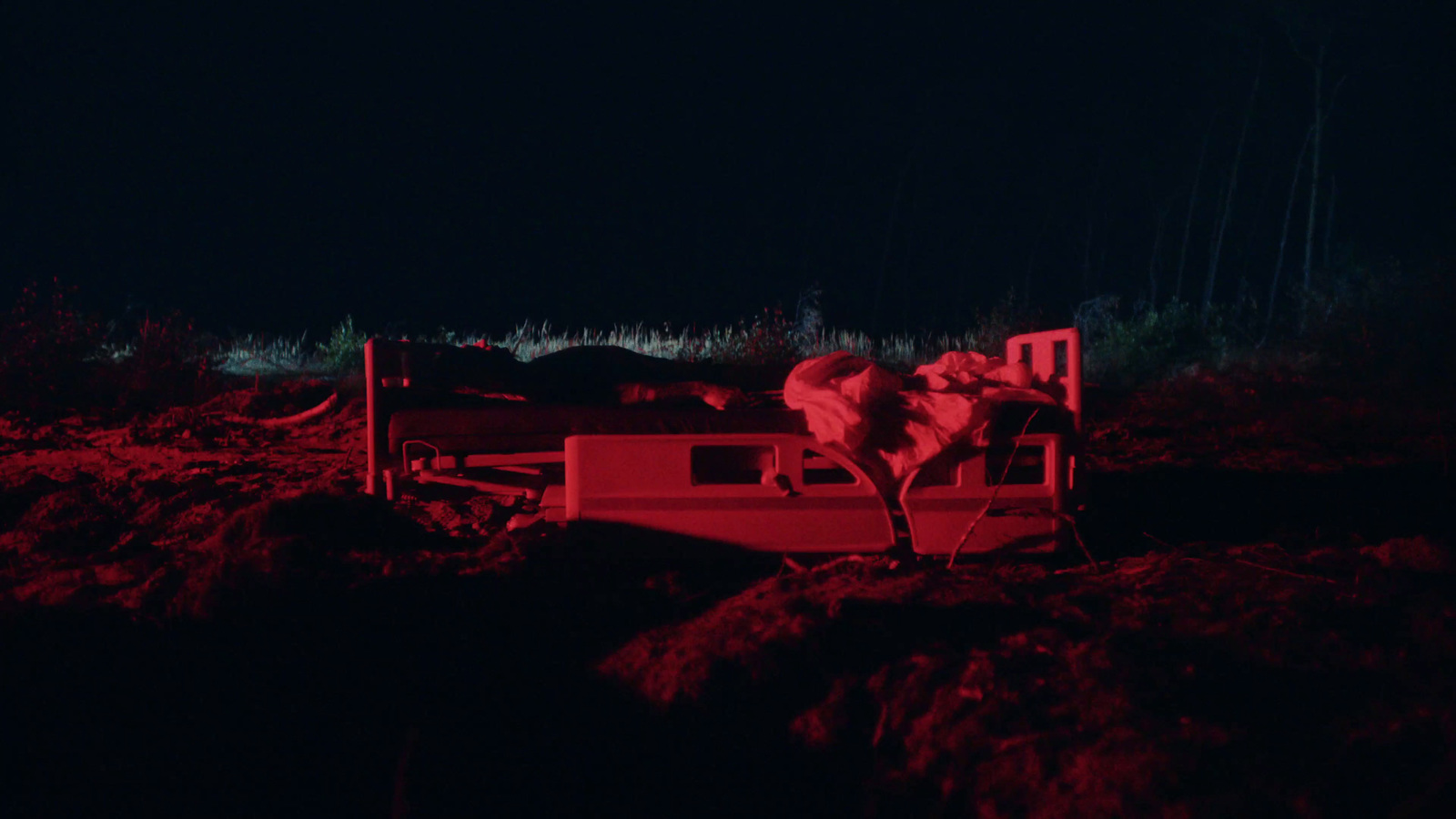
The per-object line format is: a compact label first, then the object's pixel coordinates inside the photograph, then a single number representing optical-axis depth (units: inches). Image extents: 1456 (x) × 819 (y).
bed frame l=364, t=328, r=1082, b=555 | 135.6
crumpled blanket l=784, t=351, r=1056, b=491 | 131.5
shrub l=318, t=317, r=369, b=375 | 440.1
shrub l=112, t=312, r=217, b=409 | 371.2
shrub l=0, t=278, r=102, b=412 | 356.8
